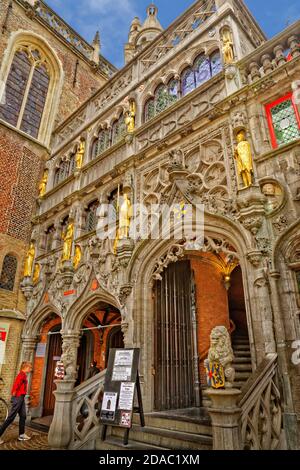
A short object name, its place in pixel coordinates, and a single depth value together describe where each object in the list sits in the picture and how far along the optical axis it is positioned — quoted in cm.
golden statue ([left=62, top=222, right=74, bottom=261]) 1104
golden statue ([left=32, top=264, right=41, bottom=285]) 1265
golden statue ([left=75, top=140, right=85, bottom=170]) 1282
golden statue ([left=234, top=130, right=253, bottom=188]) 656
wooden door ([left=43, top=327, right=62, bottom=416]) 1151
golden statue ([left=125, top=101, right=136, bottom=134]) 1077
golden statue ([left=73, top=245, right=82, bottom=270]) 1060
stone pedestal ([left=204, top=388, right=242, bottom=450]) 356
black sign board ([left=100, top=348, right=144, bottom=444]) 503
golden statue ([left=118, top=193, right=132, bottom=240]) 874
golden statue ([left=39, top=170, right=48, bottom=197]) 1495
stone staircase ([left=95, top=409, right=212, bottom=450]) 470
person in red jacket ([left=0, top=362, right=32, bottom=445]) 689
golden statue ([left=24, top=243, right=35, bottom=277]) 1299
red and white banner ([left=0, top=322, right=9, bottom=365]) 1141
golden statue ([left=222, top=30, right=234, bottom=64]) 835
